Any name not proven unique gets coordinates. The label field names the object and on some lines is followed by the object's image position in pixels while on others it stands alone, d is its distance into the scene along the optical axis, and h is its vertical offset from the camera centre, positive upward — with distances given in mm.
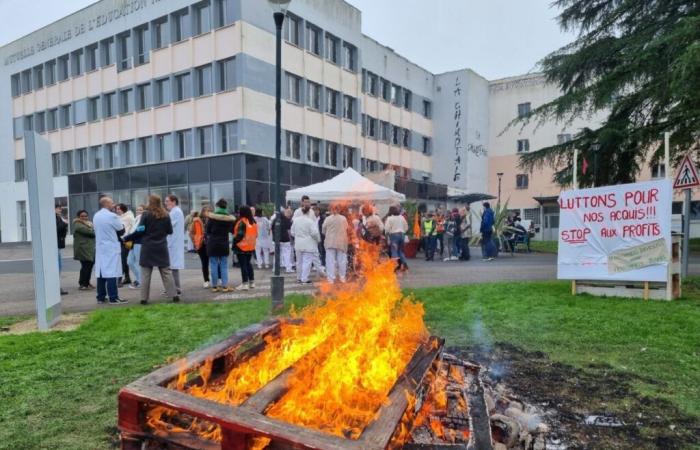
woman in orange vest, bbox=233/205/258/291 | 10750 -852
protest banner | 8297 -646
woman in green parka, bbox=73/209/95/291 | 10430 -751
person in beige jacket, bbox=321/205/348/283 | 11250 -995
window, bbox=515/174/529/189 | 46816 +1557
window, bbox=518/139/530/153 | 46656 +4987
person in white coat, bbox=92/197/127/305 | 9258 -894
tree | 13508 +3443
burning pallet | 2320 -1120
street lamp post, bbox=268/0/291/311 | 7969 +522
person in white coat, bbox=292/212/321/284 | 11453 -820
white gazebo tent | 16250 +290
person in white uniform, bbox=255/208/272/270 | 15383 -1260
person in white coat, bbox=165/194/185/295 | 10094 -760
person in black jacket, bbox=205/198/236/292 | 10234 -794
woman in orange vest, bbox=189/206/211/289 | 11484 -889
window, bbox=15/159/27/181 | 38250 +2698
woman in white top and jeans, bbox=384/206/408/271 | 14211 -996
